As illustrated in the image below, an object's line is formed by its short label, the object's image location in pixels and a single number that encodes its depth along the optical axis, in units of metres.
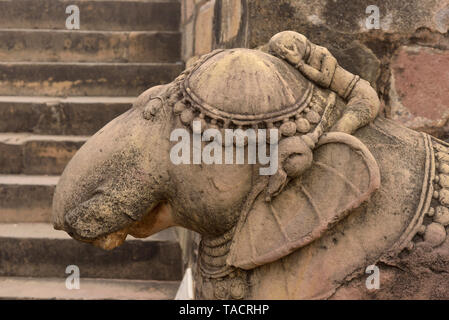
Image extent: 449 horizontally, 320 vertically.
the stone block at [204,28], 1.91
